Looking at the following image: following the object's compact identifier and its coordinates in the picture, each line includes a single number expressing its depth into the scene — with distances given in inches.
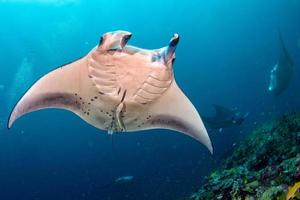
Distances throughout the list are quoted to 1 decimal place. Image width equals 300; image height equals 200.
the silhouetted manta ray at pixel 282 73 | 589.6
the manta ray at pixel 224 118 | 499.5
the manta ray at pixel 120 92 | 135.0
